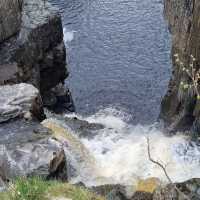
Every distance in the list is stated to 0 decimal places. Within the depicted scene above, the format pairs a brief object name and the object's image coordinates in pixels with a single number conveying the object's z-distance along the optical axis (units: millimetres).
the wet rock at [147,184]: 15117
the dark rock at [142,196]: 13680
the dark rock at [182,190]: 12062
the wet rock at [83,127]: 20625
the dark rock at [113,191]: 13266
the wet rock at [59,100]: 26375
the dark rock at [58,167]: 14531
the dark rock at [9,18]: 22484
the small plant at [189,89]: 19475
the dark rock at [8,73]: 21609
